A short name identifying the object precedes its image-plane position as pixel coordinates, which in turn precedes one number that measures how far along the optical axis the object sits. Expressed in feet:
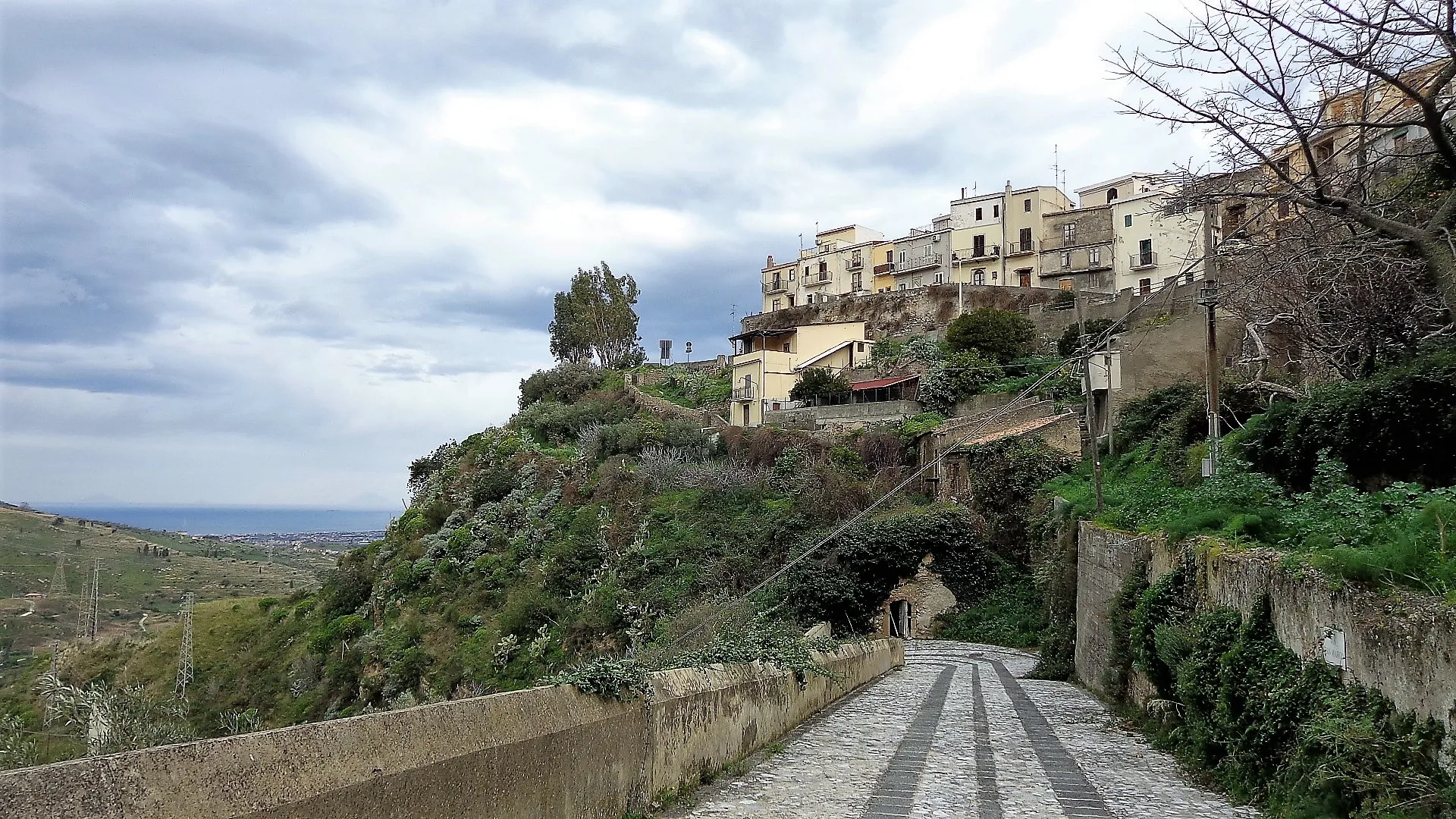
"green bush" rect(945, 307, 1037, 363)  150.30
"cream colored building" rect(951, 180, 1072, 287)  207.62
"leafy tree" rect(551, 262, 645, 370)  229.25
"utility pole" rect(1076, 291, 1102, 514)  64.26
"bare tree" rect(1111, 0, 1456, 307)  26.22
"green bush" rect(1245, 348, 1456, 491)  33.01
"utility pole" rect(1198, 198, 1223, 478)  45.73
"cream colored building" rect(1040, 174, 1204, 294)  184.44
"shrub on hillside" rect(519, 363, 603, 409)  203.62
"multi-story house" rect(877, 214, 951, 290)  215.92
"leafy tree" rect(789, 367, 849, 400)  155.53
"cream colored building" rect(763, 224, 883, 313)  234.99
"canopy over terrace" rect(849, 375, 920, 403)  146.30
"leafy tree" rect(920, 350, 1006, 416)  134.82
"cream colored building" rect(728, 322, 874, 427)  164.86
